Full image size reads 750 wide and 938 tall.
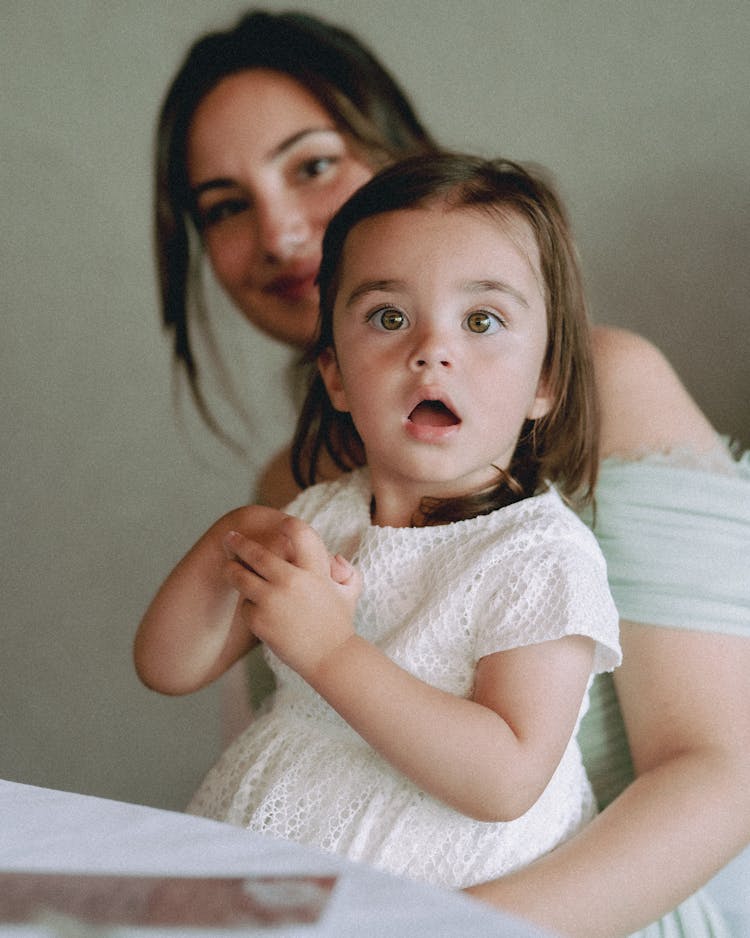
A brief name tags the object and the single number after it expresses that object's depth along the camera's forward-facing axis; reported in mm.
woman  864
